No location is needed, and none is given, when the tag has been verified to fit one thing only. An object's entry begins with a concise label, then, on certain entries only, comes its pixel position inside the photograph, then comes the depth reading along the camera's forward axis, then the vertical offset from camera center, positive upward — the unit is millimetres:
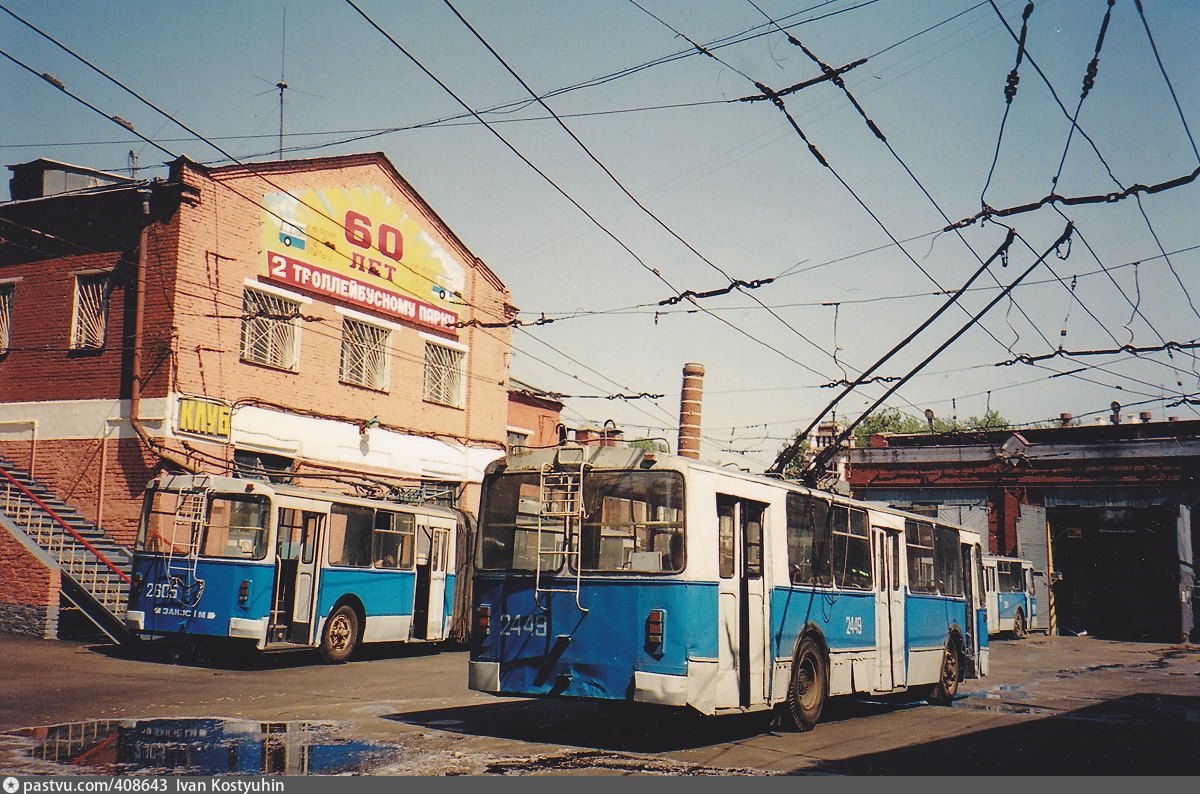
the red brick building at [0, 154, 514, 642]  23125 +5098
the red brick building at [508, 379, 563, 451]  38375 +5006
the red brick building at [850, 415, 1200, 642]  37188 +2017
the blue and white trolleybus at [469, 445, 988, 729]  10203 -306
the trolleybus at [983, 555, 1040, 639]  34250 -1208
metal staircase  20094 -47
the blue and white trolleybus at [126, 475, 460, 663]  16672 -239
